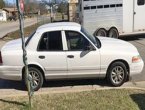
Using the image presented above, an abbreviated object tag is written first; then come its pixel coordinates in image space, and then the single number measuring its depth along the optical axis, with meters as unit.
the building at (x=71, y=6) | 38.10
